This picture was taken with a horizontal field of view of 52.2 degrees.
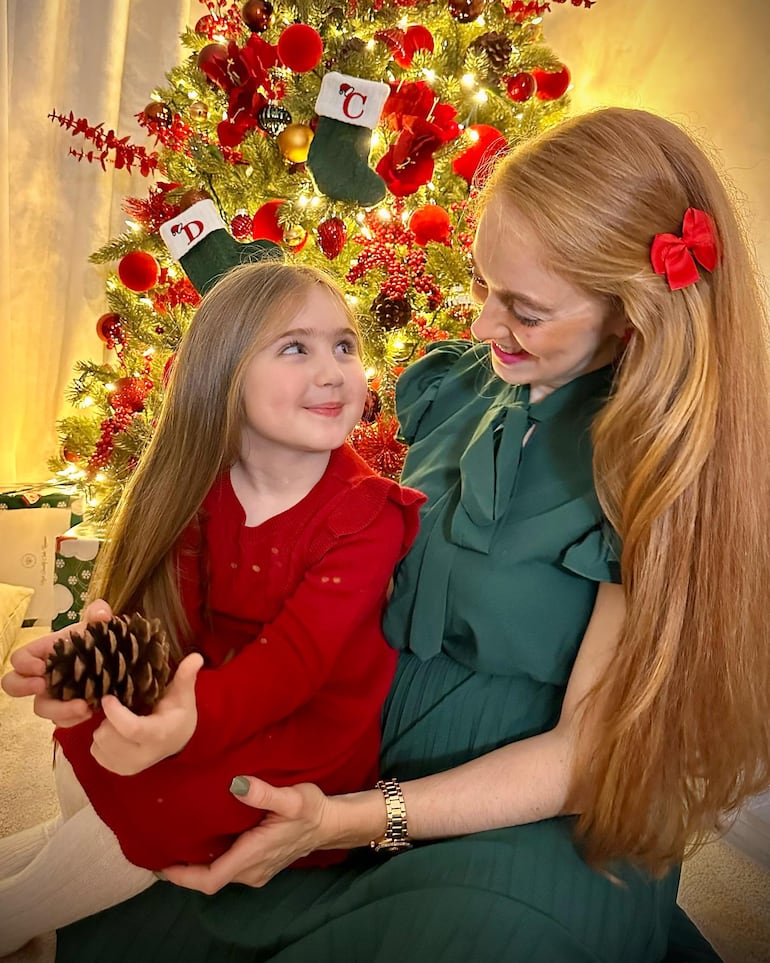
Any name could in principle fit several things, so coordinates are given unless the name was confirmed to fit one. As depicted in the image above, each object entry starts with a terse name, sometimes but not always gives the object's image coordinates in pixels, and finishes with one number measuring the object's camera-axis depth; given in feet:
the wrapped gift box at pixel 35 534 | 8.26
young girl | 2.89
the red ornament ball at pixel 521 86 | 6.53
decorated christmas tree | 6.01
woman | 2.85
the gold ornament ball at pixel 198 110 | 6.85
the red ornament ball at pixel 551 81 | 6.87
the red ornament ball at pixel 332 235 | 6.18
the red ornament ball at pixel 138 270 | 6.70
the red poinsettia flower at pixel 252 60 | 6.04
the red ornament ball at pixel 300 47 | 5.65
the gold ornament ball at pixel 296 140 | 6.20
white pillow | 7.31
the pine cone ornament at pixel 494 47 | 6.41
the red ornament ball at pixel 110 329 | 7.78
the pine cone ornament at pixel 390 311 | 6.48
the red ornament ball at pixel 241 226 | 6.64
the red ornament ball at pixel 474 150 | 6.04
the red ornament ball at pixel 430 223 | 6.24
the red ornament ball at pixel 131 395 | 7.02
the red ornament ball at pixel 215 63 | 6.19
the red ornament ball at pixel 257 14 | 6.23
